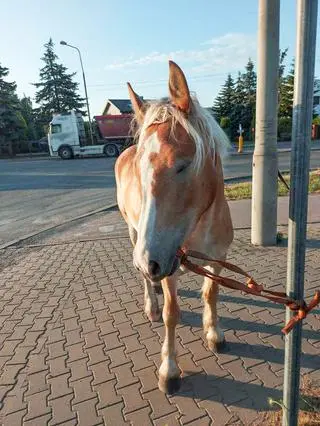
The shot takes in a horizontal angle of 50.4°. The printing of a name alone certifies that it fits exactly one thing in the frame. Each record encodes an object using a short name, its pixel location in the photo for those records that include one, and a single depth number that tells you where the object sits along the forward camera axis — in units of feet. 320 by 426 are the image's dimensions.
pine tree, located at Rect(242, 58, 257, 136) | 127.03
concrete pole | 15.90
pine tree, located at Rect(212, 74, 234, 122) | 134.92
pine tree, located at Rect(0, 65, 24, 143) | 129.49
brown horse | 5.94
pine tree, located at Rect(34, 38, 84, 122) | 155.77
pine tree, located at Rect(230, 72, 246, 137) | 130.62
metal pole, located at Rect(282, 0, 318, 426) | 5.06
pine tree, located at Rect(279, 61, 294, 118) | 115.85
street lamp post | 97.55
